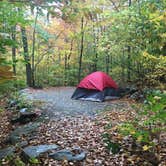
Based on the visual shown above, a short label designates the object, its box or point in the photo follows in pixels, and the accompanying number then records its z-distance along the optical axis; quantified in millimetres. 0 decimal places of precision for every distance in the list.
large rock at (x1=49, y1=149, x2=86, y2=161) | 2890
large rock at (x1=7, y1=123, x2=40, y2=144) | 3827
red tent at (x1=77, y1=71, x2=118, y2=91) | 6709
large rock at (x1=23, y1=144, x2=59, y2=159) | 2990
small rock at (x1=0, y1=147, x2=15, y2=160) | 3146
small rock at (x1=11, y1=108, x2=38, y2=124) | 4792
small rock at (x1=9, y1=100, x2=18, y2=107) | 6091
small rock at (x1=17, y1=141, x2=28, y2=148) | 3482
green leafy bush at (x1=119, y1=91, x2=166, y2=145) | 2503
